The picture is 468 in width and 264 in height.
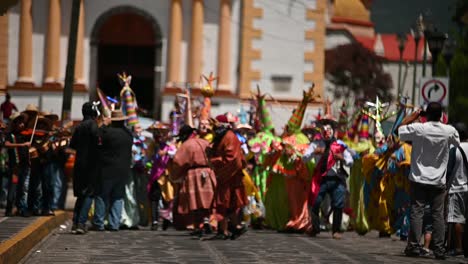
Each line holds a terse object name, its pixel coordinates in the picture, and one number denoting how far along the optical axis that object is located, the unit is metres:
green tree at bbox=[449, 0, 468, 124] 72.95
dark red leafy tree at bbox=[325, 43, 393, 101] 91.19
